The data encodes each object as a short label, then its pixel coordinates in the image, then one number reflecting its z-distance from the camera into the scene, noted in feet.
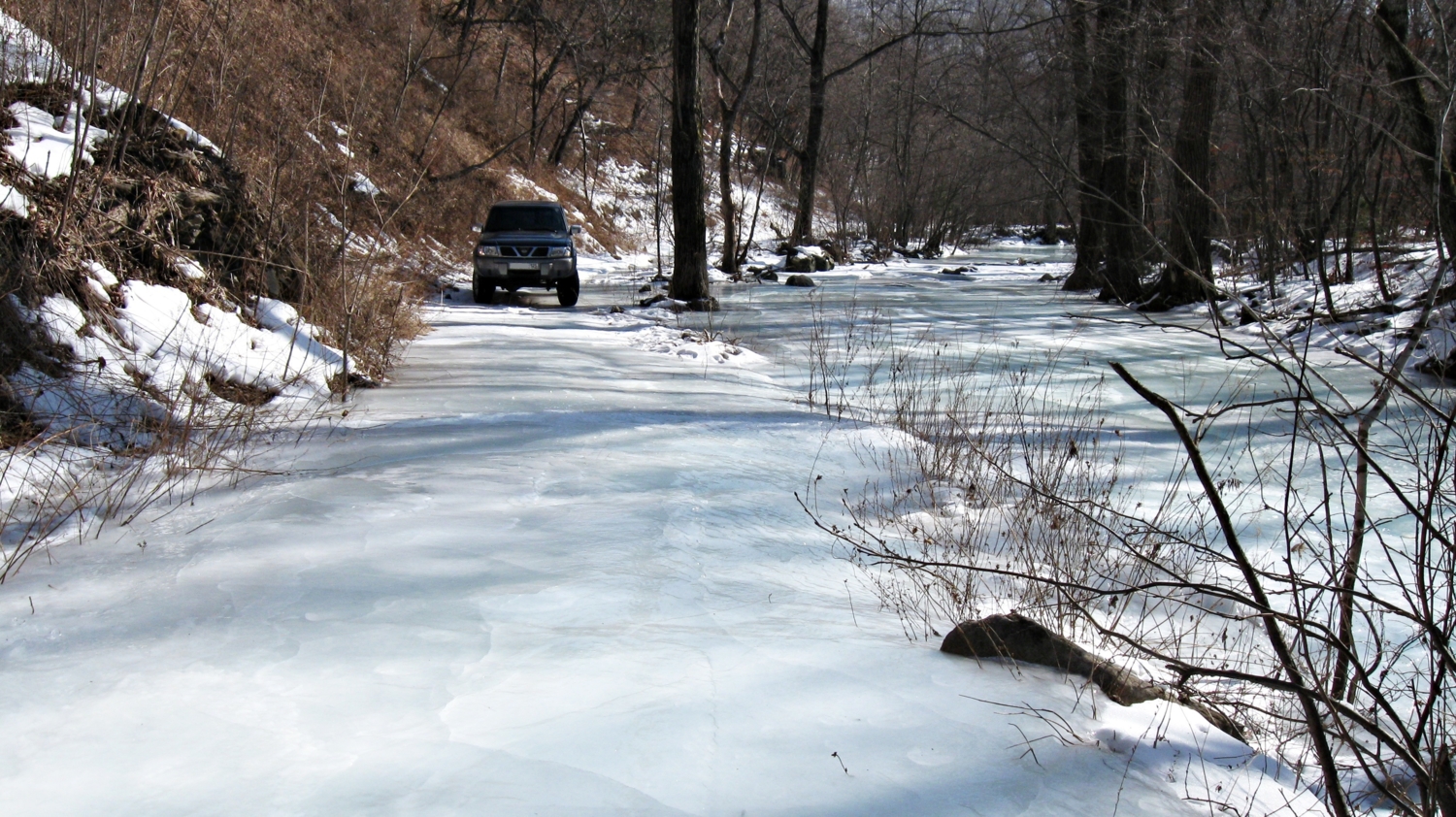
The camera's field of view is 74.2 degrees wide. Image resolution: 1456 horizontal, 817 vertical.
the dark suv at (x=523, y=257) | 50.16
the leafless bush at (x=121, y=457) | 12.90
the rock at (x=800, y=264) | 80.48
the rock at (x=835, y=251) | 94.48
